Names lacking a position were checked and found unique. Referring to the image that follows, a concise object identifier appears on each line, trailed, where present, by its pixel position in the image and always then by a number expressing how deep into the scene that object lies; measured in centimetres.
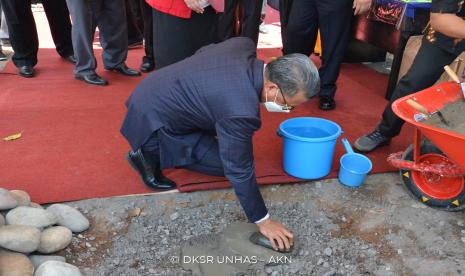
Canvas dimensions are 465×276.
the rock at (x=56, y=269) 143
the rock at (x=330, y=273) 164
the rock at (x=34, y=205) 180
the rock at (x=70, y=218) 177
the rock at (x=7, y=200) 164
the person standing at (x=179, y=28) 207
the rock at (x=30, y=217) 162
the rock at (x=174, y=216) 192
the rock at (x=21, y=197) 175
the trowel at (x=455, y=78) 173
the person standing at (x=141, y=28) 374
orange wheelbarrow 162
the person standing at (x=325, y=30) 279
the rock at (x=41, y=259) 154
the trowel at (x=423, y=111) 174
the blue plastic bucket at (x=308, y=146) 205
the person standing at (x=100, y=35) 312
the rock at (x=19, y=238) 148
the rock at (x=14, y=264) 141
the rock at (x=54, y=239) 159
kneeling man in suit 148
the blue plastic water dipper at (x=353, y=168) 213
